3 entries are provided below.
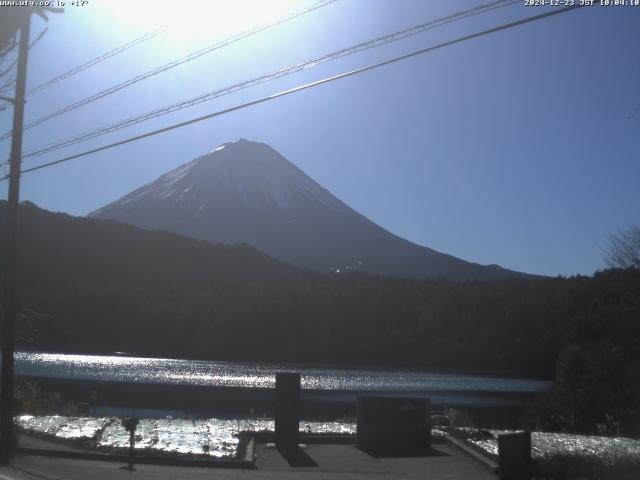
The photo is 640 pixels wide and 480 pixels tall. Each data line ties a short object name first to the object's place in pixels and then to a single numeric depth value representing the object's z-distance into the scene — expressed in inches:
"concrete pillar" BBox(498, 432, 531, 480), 517.7
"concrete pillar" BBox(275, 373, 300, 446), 659.9
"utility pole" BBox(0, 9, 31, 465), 698.2
